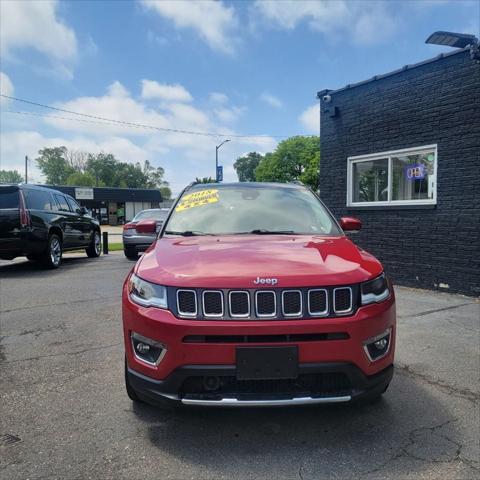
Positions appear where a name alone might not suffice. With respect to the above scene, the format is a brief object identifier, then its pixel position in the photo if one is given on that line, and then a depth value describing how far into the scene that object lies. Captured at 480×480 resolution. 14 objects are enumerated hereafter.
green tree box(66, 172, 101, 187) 87.81
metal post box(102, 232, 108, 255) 16.23
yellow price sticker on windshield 4.23
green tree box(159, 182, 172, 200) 115.72
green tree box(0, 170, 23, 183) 108.62
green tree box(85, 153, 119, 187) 103.06
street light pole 36.31
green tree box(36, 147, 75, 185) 102.25
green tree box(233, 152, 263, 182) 100.39
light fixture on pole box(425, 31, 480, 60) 6.41
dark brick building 7.46
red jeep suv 2.46
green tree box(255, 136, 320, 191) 66.88
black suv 9.23
